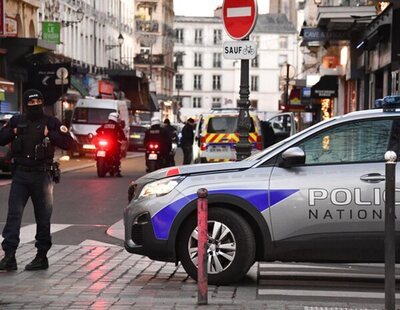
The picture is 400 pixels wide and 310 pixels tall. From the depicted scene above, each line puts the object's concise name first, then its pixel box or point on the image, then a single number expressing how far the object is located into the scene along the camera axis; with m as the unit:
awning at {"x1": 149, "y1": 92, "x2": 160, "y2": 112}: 74.81
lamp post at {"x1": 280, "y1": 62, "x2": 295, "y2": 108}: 53.89
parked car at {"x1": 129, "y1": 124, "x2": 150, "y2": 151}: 55.25
